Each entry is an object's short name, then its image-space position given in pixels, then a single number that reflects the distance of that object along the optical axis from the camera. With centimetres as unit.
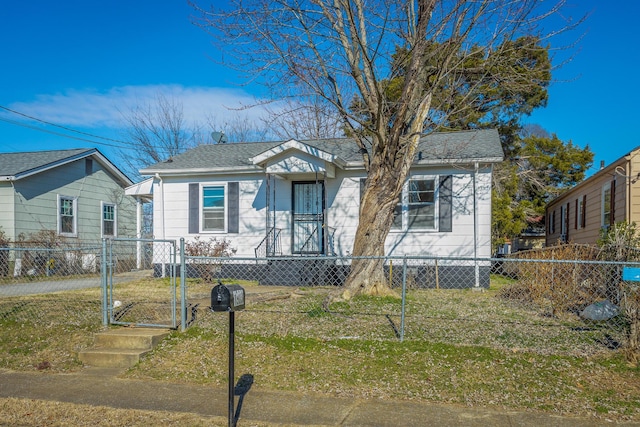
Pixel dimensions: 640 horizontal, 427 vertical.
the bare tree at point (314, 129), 2445
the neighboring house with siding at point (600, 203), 1162
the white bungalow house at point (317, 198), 1300
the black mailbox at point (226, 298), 430
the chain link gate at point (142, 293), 766
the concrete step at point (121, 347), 657
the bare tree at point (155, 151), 2977
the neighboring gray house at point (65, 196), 1698
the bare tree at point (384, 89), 920
